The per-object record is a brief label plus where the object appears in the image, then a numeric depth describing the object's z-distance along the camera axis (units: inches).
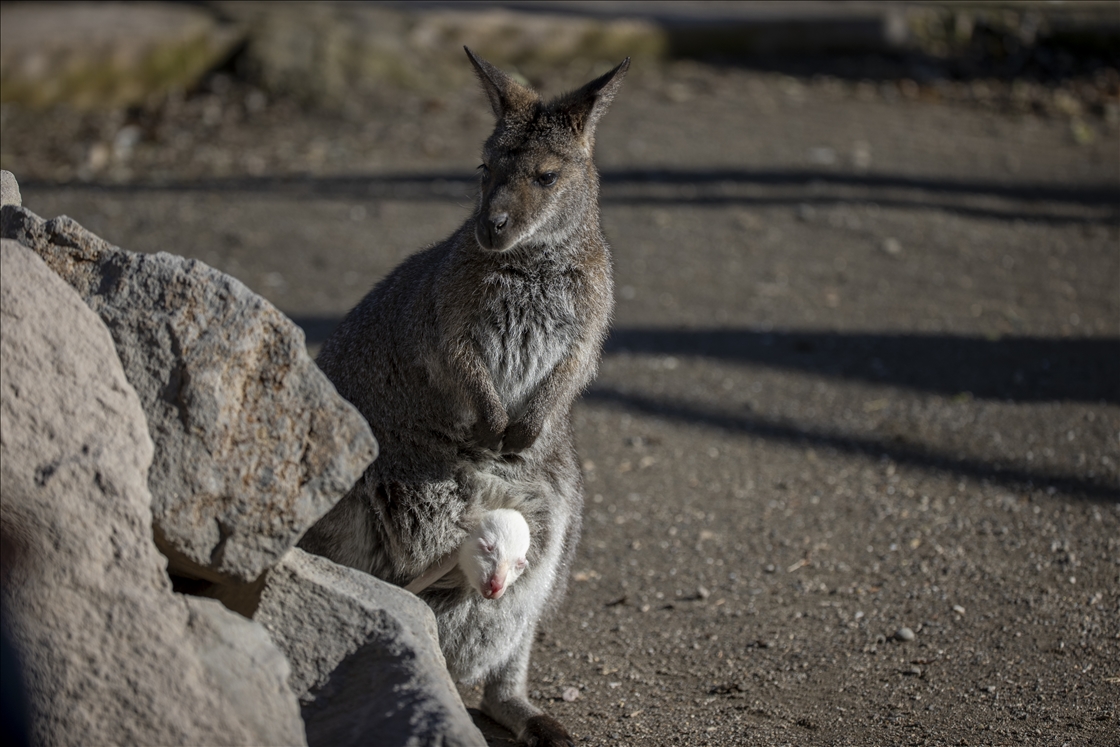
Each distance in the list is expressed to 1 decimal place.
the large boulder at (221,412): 171.5
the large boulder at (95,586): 153.2
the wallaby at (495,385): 240.4
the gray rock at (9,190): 196.4
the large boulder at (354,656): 172.4
